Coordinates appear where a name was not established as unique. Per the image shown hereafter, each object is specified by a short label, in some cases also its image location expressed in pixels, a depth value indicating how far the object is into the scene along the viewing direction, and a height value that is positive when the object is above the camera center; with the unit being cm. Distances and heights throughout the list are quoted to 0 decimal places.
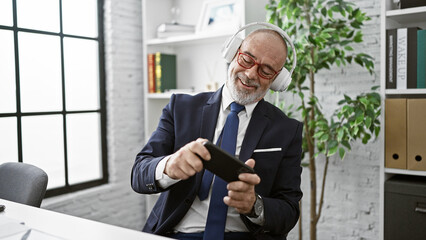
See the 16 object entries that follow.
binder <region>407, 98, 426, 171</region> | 193 -20
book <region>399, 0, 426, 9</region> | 197 +48
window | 243 +7
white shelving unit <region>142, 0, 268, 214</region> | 305 +38
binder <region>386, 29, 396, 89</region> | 201 +20
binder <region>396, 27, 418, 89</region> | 197 +20
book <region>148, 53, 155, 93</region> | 307 +22
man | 149 -22
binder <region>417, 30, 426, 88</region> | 195 +19
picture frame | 276 +62
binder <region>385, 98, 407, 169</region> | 199 -19
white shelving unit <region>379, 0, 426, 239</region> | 197 +28
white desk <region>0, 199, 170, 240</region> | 113 -40
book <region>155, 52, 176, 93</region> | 307 +22
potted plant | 207 +19
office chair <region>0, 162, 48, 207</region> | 162 -36
